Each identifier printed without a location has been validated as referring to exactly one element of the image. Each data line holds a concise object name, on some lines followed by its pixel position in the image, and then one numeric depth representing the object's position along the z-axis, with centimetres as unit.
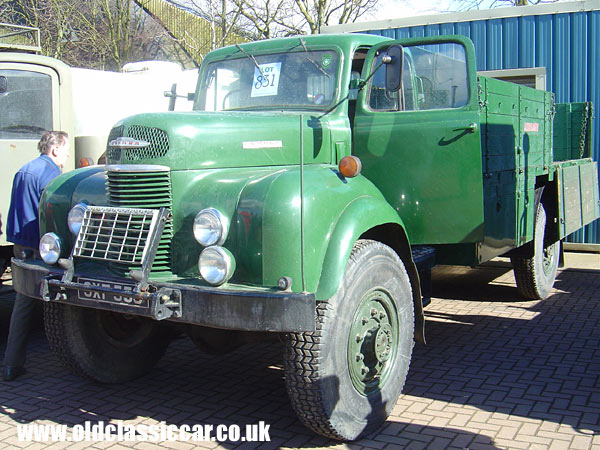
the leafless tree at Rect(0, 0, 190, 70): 2053
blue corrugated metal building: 985
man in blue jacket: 502
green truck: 360
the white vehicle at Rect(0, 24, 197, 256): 654
